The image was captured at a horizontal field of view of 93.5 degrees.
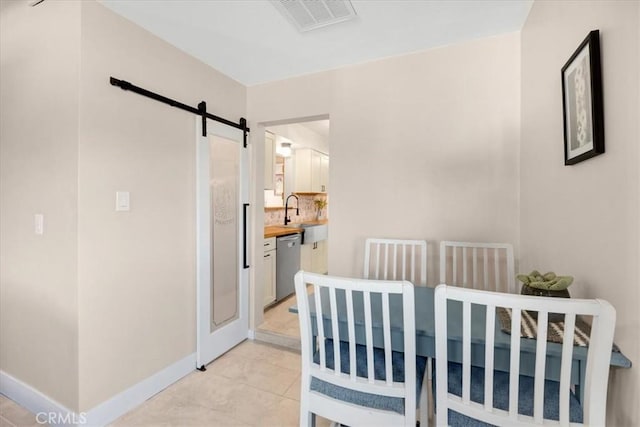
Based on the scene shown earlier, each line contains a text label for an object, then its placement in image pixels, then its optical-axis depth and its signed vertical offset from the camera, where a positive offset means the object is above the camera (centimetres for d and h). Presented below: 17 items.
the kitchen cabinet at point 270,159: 382 +72
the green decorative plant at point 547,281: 118 -28
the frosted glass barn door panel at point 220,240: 236 -22
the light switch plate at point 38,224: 176 -5
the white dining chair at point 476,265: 189 -35
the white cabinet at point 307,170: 512 +77
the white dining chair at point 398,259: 211 -34
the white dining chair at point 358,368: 109 -67
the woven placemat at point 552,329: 107 -46
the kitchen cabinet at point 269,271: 337 -65
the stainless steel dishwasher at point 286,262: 363 -60
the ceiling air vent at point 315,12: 176 +124
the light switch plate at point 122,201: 180 +9
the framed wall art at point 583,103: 107 +43
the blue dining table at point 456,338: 104 -48
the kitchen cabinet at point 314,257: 426 -64
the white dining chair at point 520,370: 82 -48
